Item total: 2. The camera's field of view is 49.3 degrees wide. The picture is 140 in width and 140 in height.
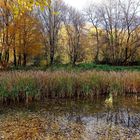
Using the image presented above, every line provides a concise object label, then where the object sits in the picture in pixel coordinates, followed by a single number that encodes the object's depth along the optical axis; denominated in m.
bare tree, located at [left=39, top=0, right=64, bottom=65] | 16.16
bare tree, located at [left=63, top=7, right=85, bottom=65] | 17.55
